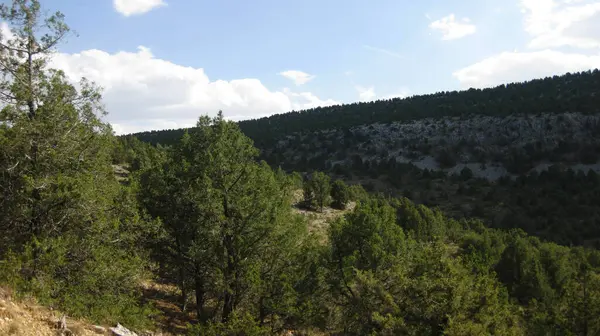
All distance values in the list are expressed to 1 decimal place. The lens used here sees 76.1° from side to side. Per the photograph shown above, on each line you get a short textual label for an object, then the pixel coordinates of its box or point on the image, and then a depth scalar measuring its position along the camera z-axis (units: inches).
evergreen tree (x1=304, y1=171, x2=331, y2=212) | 2167.8
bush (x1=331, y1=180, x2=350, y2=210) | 2343.8
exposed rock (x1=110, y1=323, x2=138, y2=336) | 409.7
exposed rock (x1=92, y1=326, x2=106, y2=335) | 397.1
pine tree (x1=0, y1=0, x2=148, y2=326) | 442.0
